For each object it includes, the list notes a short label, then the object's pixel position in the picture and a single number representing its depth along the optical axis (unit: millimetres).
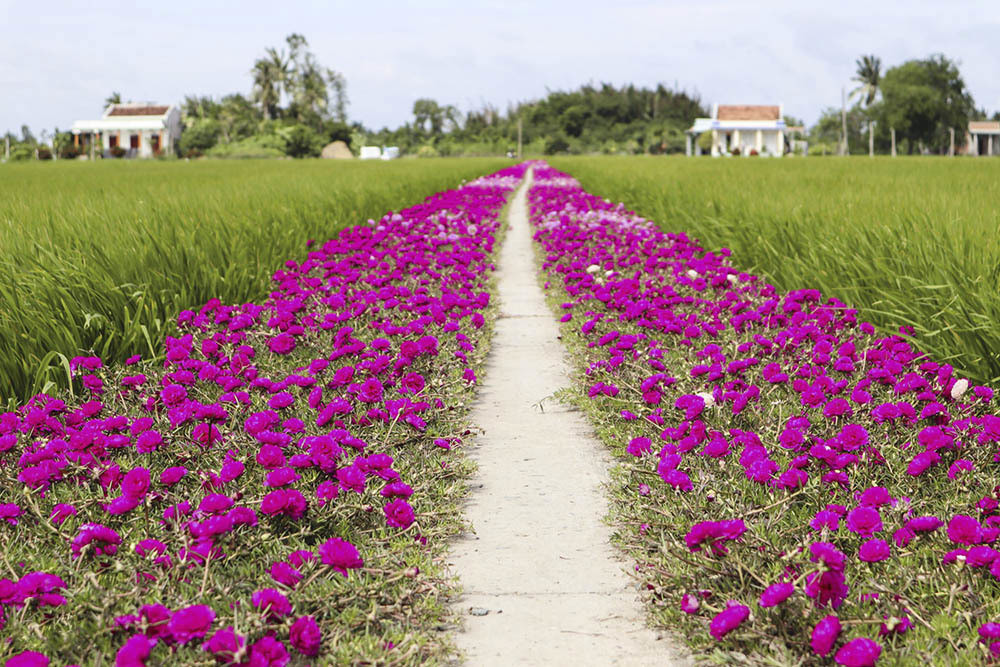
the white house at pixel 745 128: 75688
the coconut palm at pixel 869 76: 90500
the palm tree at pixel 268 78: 83062
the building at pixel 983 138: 88750
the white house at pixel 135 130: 74938
